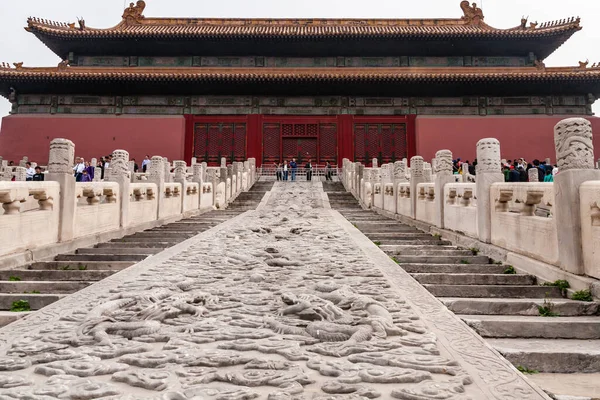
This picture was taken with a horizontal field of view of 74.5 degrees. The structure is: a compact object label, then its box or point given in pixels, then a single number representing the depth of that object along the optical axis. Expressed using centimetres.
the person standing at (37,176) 1136
